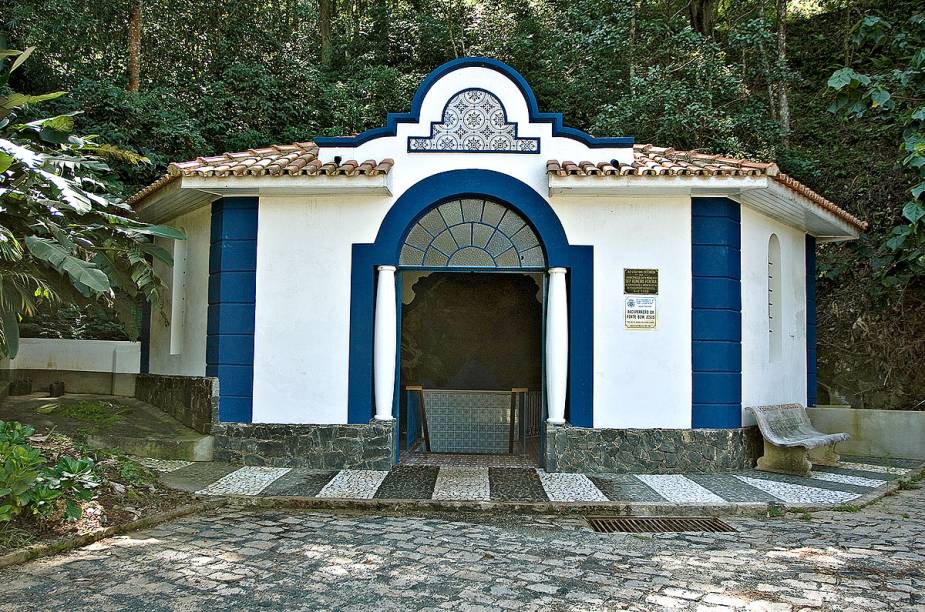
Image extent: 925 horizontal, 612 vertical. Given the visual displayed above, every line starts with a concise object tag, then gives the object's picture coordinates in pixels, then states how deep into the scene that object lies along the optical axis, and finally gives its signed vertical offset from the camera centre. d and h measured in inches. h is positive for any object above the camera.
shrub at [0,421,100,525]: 207.9 -39.5
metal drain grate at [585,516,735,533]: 246.5 -57.2
